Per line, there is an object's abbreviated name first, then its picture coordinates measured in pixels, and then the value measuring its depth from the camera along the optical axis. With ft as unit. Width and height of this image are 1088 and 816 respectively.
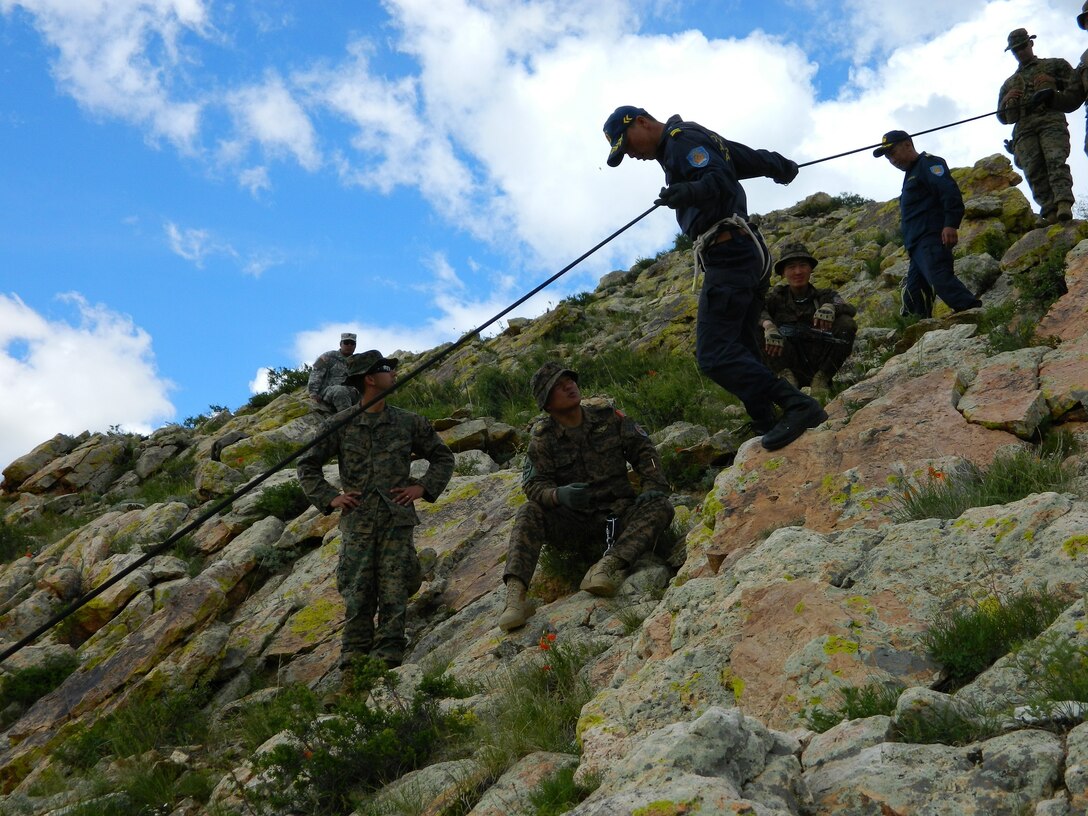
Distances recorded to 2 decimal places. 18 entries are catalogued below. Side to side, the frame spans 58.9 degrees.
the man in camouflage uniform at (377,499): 21.66
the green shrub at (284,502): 33.76
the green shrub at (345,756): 14.11
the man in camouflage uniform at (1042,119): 32.91
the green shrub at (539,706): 12.53
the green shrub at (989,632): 10.16
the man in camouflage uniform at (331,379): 40.09
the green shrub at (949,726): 8.52
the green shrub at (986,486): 13.94
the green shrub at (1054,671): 8.26
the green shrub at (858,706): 9.87
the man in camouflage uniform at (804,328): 26.35
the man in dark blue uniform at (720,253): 18.69
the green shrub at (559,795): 10.16
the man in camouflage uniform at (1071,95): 32.01
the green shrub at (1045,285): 22.09
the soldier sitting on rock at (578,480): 20.18
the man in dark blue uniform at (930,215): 27.45
